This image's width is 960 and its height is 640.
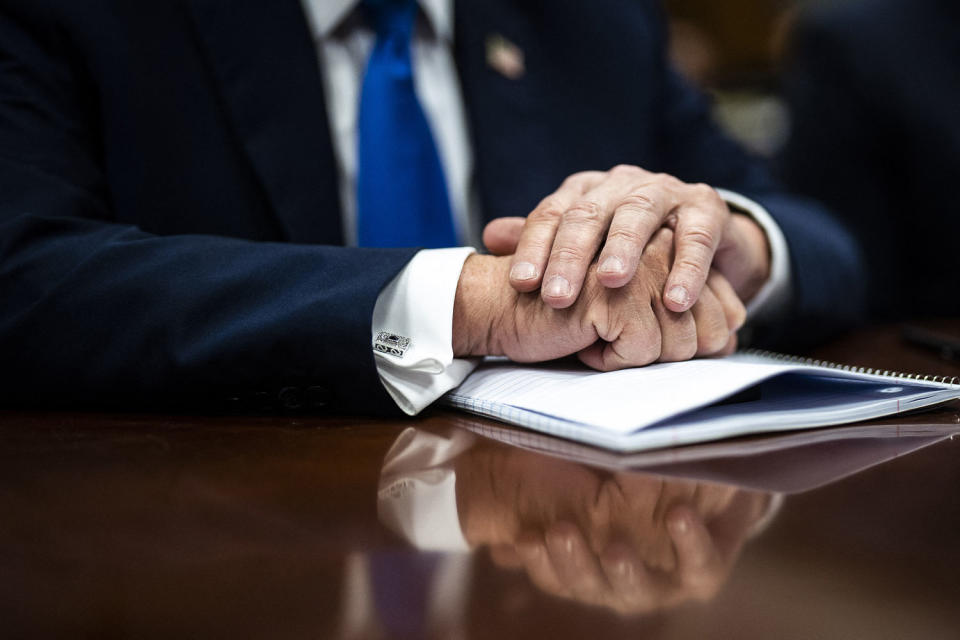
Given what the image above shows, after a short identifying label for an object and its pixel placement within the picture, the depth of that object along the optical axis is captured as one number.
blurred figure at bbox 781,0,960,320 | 1.59
